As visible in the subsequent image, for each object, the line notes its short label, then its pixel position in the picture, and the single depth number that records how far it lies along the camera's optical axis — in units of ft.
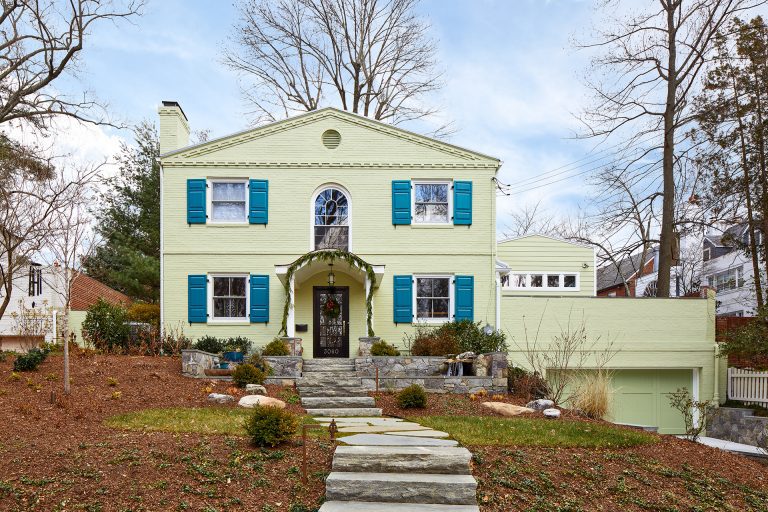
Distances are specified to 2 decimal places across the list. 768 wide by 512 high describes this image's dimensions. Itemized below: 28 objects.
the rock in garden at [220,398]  36.50
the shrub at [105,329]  51.19
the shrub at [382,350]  48.44
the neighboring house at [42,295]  78.64
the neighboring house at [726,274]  91.20
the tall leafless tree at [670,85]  62.59
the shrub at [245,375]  41.75
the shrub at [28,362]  39.88
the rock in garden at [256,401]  34.99
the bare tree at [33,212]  41.54
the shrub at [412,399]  37.27
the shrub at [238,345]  50.82
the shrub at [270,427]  24.20
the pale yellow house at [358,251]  54.29
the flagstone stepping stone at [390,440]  24.44
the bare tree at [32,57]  48.92
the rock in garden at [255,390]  39.68
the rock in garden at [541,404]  37.47
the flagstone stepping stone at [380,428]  27.81
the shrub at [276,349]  47.21
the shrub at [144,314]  56.70
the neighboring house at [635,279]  108.78
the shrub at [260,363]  44.36
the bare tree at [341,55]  82.89
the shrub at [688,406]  31.65
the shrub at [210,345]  50.62
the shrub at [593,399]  36.78
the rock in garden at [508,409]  35.91
